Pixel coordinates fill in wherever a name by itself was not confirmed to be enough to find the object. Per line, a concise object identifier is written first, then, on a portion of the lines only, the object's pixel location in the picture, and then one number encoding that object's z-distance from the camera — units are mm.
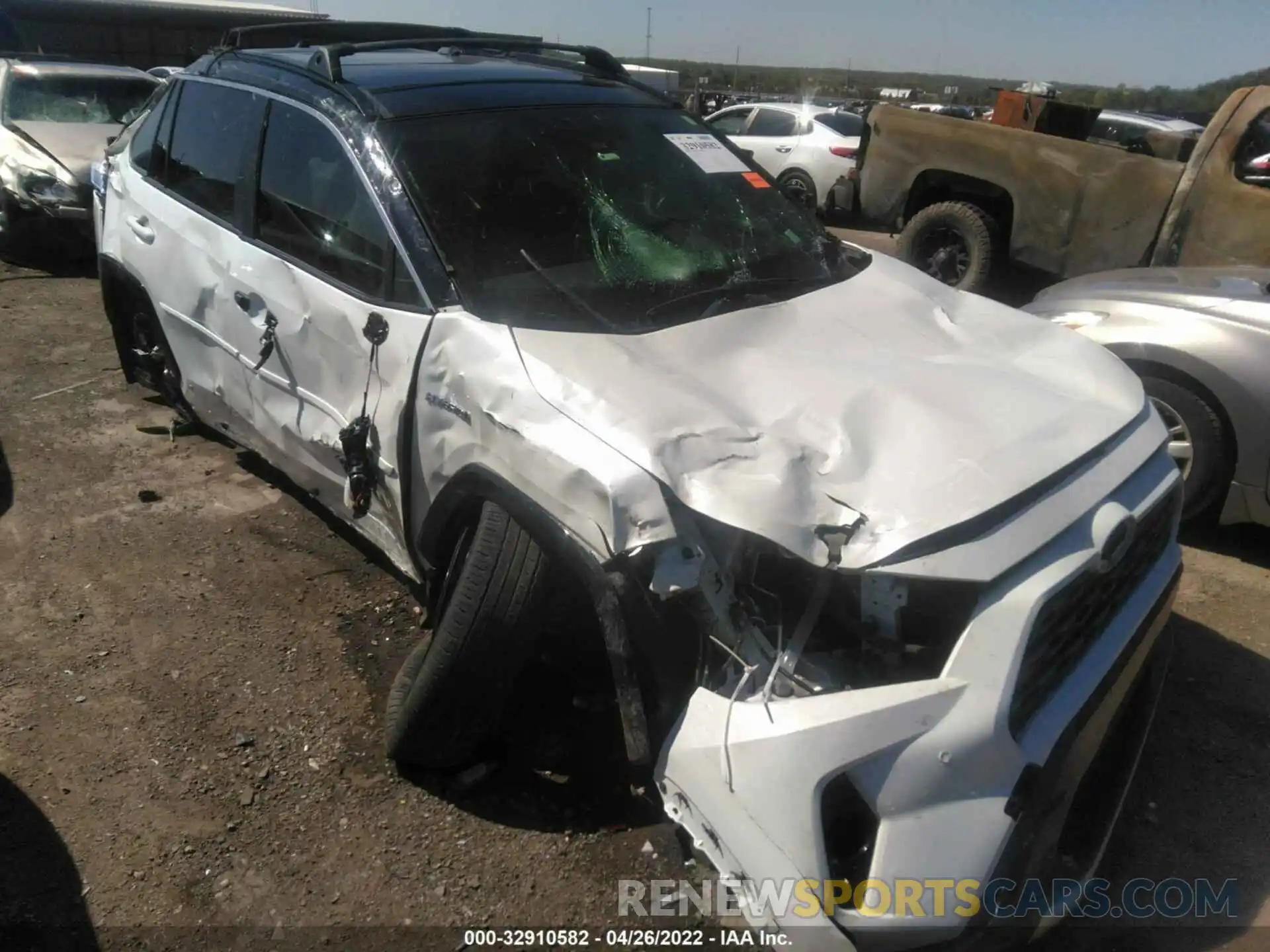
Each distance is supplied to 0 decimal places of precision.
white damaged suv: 1779
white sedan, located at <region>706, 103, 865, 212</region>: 12203
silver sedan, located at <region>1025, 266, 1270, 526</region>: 3738
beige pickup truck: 5750
